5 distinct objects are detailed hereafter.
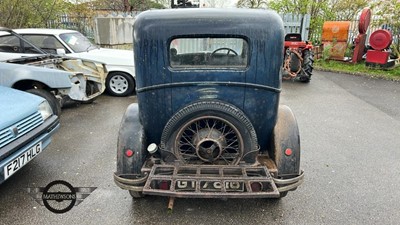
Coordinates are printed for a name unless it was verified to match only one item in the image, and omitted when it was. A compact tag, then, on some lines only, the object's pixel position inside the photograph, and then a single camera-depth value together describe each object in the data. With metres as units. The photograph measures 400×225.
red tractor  8.68
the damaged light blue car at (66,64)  5.55
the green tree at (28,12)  10.00
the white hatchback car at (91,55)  6.81
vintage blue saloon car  2.59
